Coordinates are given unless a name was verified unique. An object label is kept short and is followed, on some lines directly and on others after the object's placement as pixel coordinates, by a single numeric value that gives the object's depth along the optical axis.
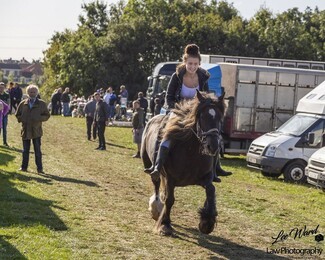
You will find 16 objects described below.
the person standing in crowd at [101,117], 26.91
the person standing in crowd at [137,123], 24.50
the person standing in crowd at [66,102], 45.80
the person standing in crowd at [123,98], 43.69
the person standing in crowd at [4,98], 23.68
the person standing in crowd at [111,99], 41.72
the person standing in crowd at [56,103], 46.75
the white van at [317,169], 17.45
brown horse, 9.55
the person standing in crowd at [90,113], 30.16
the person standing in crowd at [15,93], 38.59
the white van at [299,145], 20.38
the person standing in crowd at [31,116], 17.28
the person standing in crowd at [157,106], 28.00
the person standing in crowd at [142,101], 33.53
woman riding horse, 10.62
